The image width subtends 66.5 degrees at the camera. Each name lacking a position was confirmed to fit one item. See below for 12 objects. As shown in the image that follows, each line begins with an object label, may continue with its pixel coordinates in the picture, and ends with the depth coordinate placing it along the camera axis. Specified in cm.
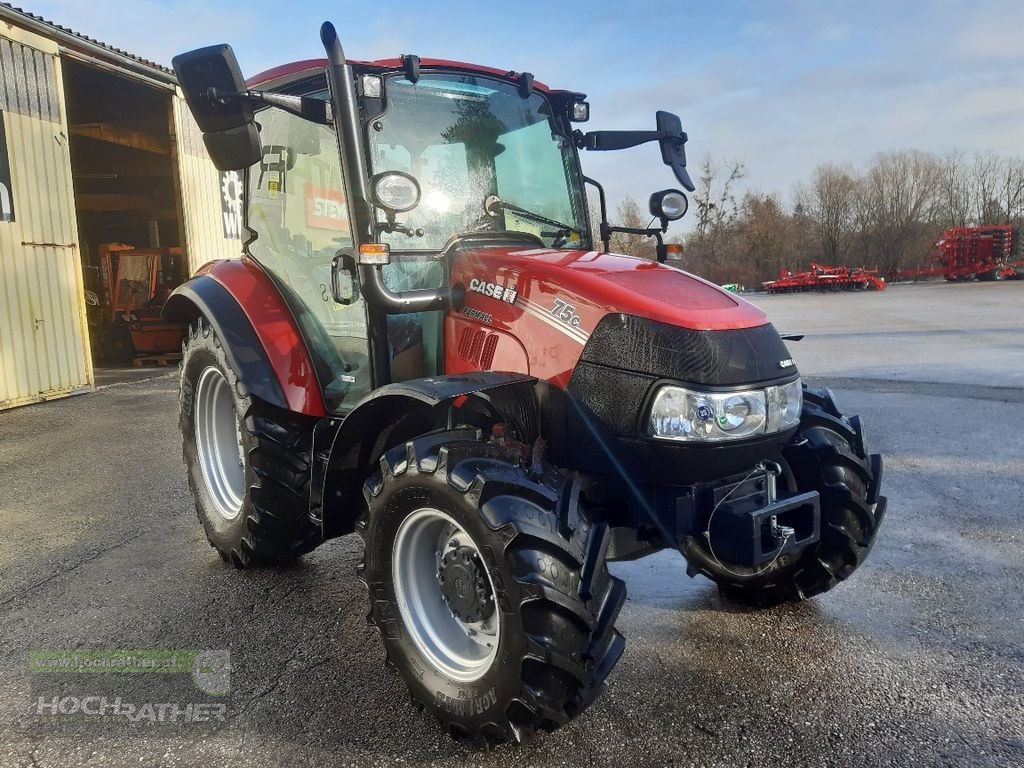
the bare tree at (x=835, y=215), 5072
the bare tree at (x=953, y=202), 5131
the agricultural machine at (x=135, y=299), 1312
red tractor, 231
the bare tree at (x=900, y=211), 4838
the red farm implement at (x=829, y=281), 3322
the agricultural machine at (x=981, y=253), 3488
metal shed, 904
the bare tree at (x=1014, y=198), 5069
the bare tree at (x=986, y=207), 5094
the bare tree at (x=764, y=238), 4928
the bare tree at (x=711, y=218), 4741
